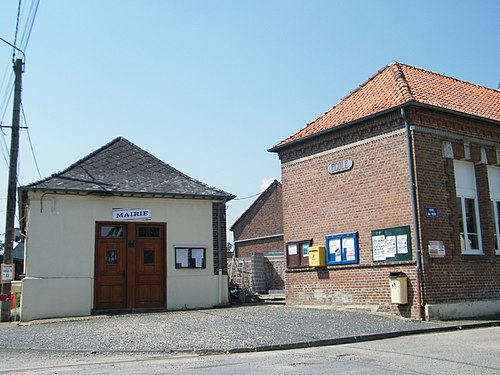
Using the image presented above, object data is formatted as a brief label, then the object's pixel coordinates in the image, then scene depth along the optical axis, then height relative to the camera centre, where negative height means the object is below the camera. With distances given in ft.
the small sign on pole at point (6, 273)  55.06 +0.24
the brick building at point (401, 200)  49.47 +6.13
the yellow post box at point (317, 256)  57.26 +1.02
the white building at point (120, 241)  58.39 +3.42
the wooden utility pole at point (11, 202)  56.18 +7.32
